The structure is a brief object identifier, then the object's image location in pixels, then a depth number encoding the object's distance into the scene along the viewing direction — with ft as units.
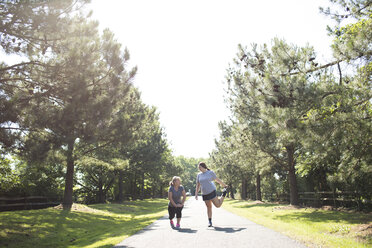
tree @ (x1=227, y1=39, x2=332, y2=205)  26.18
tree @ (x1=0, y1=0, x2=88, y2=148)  26.40
